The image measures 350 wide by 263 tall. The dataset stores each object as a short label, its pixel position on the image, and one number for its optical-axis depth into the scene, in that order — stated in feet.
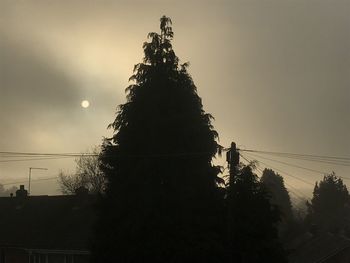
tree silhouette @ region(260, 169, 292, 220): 338.95
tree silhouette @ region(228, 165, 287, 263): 72.90
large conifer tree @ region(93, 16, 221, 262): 72.33
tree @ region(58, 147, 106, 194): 204.70
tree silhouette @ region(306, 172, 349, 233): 325.01
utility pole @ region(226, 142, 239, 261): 68.59
